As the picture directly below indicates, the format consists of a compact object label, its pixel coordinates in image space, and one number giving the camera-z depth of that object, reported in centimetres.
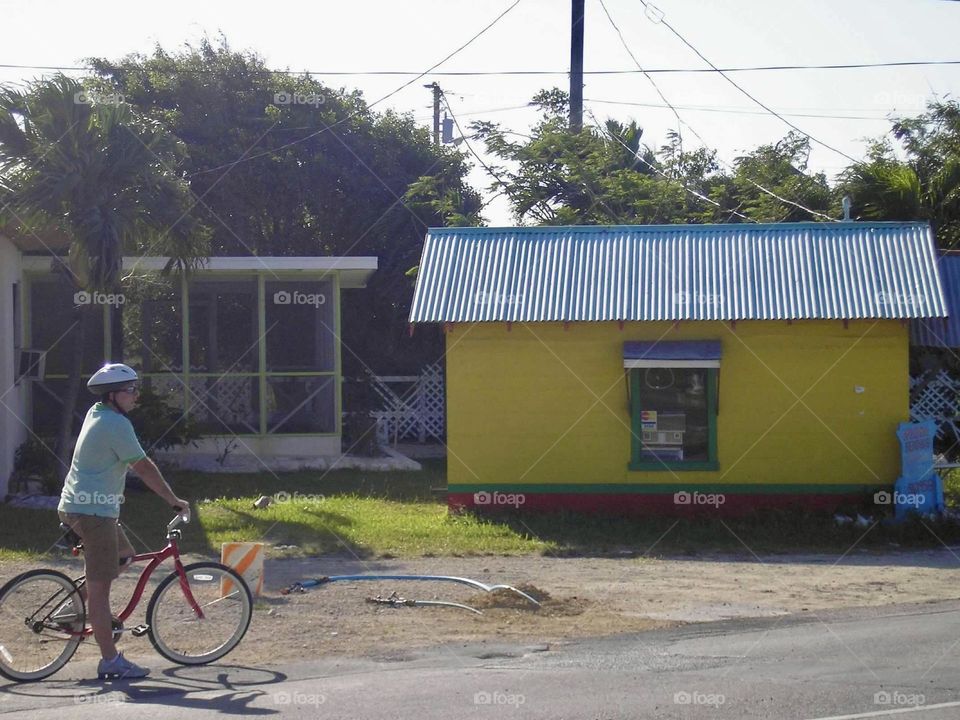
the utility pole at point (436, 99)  3439
